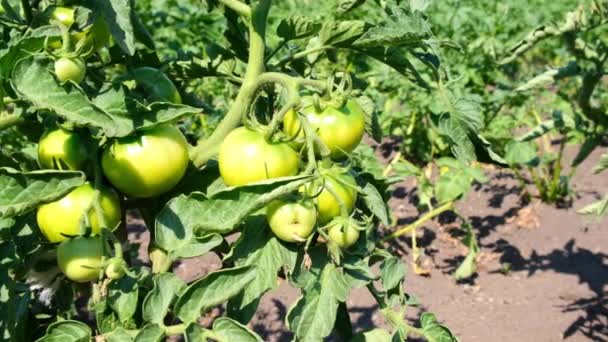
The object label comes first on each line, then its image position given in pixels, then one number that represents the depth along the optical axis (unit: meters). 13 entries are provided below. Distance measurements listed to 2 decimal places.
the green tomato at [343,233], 0.81
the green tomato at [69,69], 0.75
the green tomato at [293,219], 0.76
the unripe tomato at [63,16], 0.83
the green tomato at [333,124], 0.85
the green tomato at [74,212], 0.78
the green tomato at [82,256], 0.75
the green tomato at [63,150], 0.78
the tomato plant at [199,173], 0.75
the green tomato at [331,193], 0.80
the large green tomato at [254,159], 0.78
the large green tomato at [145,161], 0.78
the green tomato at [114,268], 0.73
